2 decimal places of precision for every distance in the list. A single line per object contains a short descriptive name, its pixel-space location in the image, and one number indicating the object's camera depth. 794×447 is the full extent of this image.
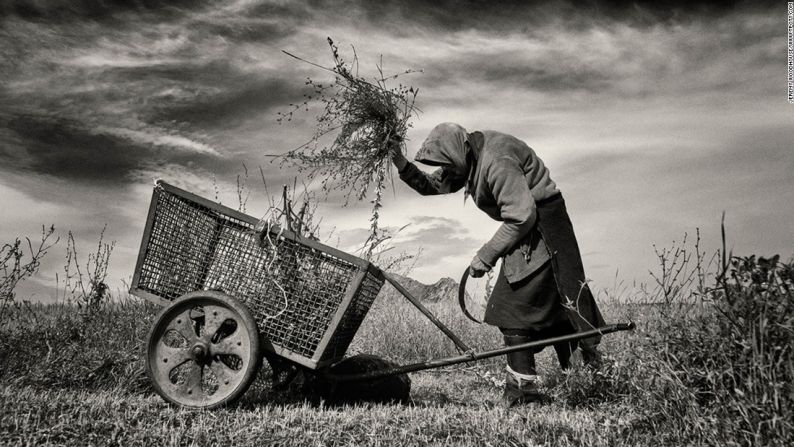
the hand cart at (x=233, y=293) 3.46
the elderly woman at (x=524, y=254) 3.60
